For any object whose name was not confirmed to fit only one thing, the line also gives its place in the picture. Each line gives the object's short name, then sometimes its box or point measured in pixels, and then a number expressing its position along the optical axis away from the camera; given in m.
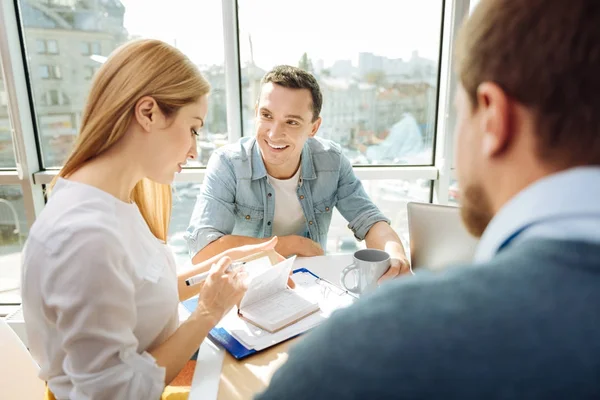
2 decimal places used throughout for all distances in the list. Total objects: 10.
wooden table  0.88
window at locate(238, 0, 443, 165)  2.47
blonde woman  0.84
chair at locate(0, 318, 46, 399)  1.16
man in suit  0.34
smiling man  1.80
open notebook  1.09
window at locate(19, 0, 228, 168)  2.41
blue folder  0.99
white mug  1.20
